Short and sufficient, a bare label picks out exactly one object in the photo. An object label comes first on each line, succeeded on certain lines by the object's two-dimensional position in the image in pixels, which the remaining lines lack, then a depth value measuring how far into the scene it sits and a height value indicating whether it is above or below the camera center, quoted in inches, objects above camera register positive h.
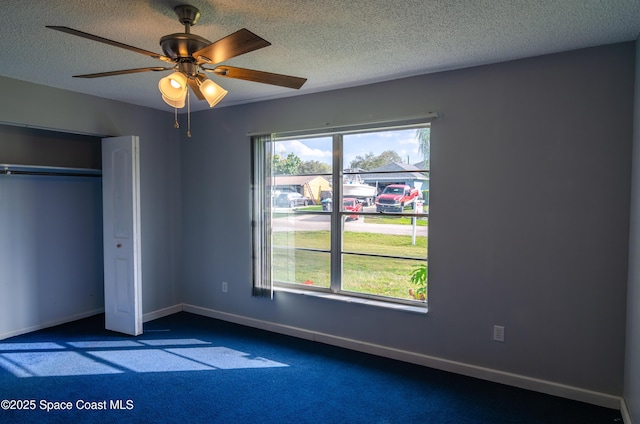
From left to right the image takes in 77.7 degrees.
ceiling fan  73.6 +27.6
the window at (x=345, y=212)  140.8 -6.5
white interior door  161.5 -16.5
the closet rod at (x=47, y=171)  149.4 +9.6
